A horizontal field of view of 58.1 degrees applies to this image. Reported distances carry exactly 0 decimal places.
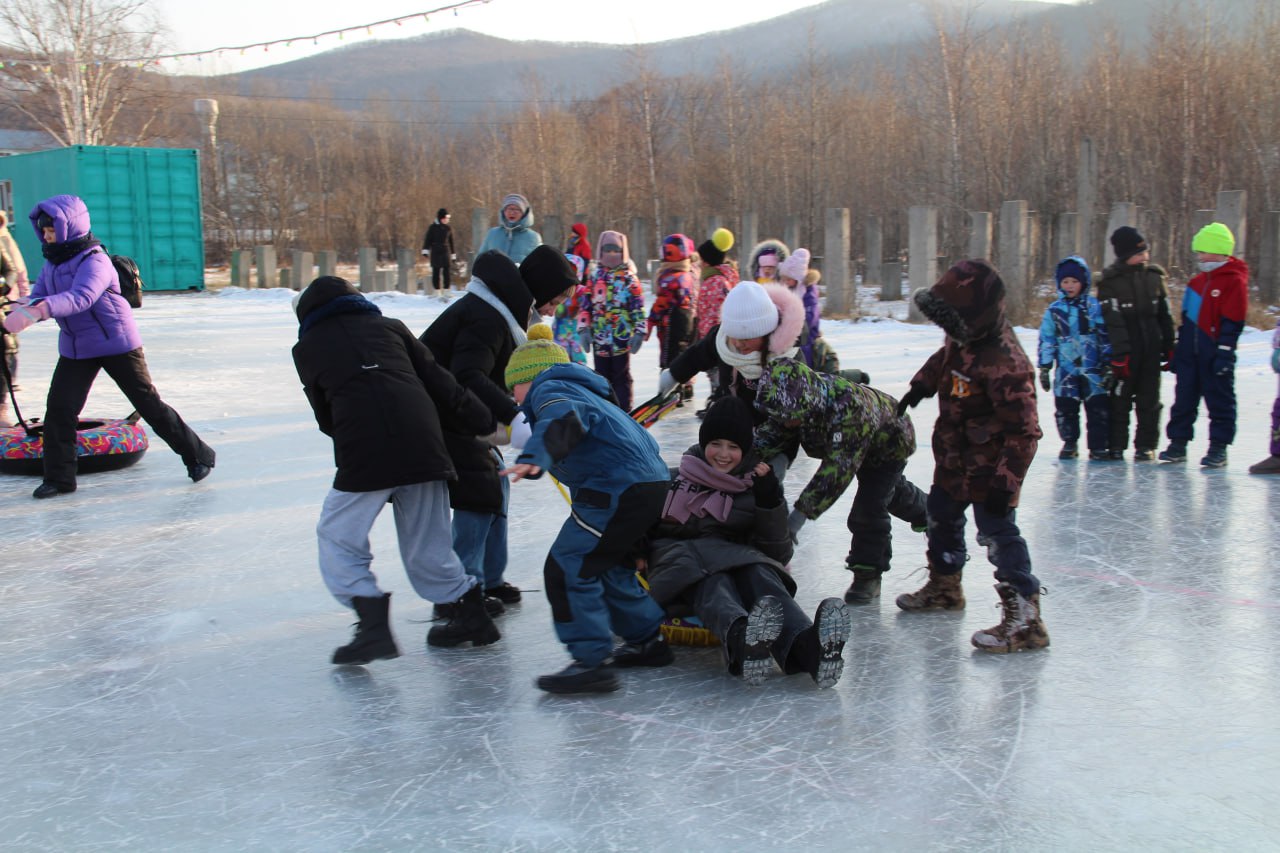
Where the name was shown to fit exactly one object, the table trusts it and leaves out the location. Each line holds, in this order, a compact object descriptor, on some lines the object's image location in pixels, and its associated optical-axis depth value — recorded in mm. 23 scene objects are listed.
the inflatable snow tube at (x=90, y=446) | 6961
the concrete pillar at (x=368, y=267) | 23562
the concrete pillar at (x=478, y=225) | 22875
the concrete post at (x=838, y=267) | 17594
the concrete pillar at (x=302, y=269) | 22297
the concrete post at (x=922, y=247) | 16391
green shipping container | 20875
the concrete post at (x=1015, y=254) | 15734
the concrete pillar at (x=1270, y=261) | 16891
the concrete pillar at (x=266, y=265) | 23547
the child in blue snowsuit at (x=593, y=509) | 3600
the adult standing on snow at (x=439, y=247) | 20375
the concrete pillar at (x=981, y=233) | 16531
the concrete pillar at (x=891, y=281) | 19859
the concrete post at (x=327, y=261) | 24125
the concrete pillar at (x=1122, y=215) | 16672
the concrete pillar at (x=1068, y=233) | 19344
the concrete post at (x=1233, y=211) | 15406
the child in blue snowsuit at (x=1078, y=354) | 7160
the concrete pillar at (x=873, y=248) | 23016
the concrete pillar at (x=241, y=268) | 24766
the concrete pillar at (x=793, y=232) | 22047
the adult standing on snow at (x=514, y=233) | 8781
